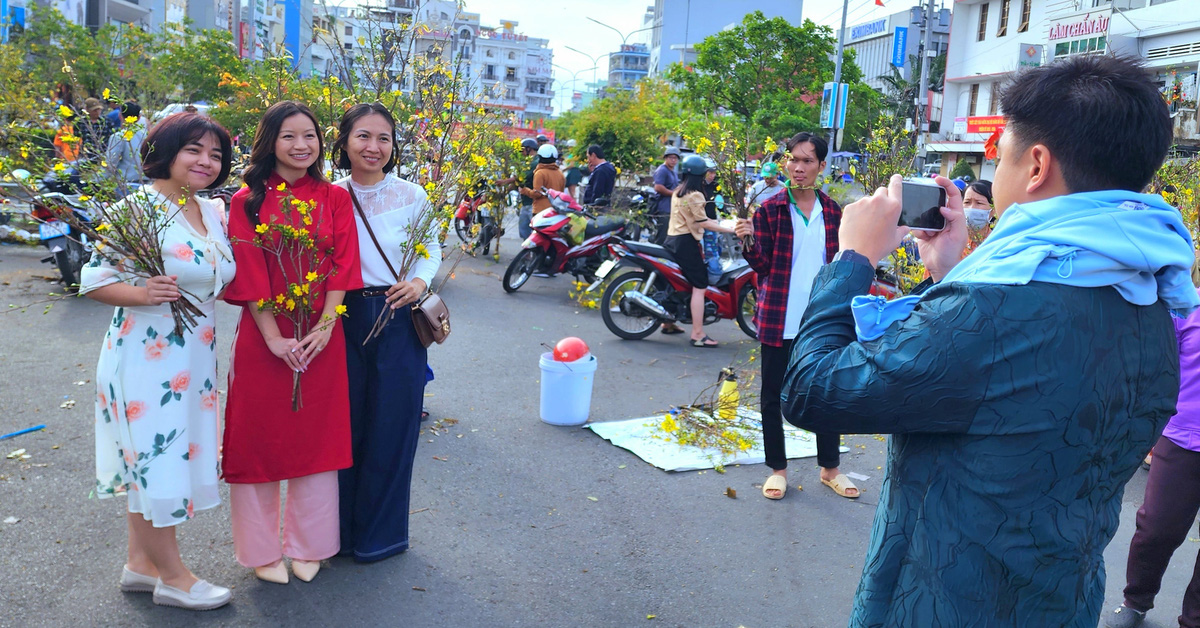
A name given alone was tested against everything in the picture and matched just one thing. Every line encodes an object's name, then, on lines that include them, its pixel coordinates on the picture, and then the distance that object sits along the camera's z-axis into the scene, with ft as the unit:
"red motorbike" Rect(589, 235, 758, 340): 27.71
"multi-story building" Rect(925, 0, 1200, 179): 91.56
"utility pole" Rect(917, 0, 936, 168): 120.71
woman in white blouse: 11.86
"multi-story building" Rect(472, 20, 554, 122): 380.37
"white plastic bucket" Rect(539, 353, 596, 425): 18.76
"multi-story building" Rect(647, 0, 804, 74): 247.29
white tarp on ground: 17.22
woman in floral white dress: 10.16
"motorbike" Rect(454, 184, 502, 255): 40.34
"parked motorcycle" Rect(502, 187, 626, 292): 33.27
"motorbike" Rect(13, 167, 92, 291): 26.76
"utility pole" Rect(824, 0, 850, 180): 92.73
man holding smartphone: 4.63
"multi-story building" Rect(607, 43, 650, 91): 418.66
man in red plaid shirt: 14.98
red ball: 19.13
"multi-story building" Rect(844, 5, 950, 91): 163.73
